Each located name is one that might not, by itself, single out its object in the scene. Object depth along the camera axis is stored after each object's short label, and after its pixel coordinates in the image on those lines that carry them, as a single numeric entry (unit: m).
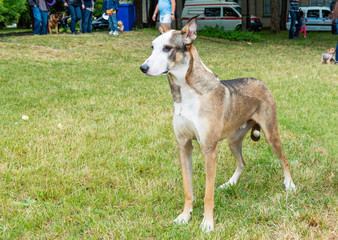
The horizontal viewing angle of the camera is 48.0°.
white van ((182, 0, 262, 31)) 28.17
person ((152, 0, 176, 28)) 11.04
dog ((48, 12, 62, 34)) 21.04
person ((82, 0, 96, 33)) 17.44
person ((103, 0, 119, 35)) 17.28
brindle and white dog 2.95
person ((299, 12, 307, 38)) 21.61
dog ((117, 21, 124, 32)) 20.32
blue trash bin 20.59
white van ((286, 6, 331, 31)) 28.48
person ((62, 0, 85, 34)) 16.25
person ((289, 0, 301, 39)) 20.30
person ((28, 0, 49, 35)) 15.55
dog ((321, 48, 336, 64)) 11.91
